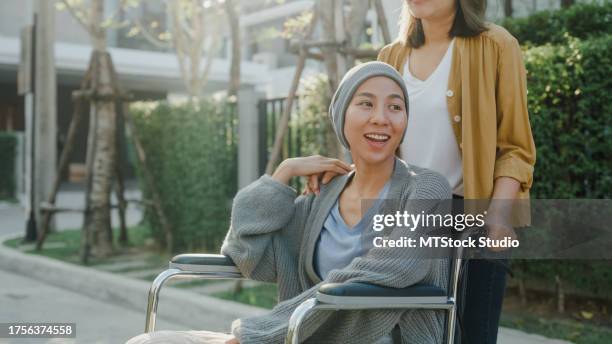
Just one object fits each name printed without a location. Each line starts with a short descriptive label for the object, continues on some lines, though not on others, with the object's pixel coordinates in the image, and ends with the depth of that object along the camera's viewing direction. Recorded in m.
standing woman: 2.27
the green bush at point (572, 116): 4.56
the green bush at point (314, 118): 6.25
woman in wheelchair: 2.04
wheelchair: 1.91
